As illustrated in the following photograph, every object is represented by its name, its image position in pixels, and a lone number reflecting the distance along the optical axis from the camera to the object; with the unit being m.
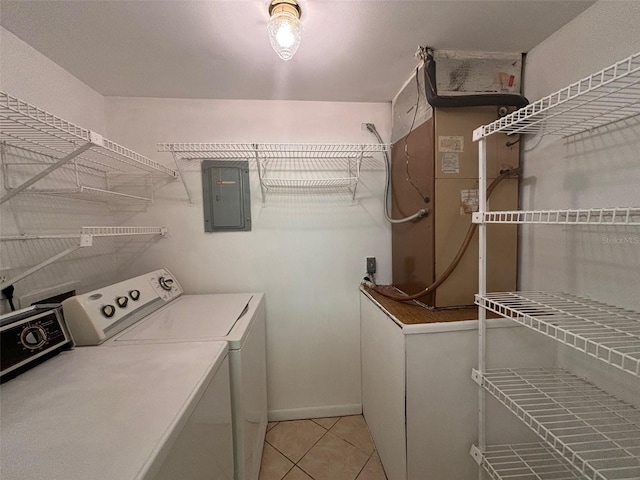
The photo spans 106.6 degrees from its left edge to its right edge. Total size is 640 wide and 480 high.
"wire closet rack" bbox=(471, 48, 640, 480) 0.83
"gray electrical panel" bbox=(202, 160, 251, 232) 1.72
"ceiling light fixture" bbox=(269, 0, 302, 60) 0.95
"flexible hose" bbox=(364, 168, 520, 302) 1.25
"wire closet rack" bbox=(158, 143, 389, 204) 1.66
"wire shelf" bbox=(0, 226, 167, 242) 1.01
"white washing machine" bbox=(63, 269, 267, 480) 1.00
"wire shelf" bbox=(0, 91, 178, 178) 0.71
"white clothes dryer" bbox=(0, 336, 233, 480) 0.48
